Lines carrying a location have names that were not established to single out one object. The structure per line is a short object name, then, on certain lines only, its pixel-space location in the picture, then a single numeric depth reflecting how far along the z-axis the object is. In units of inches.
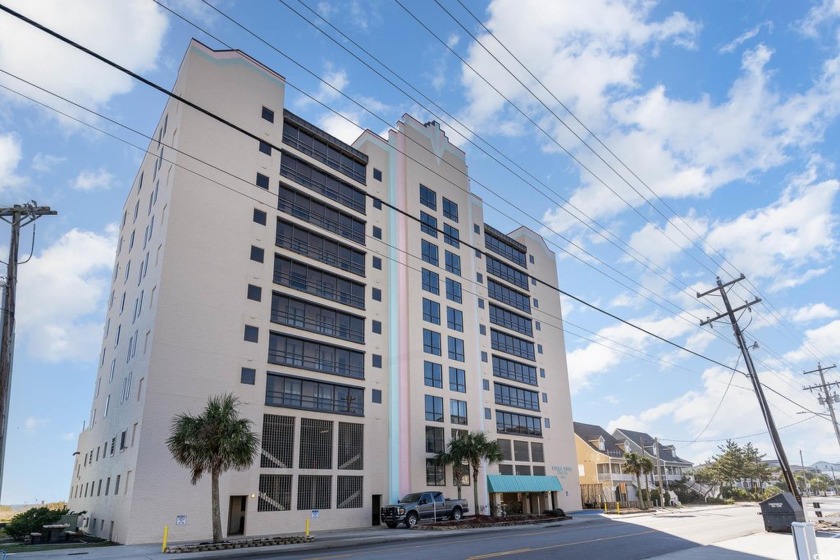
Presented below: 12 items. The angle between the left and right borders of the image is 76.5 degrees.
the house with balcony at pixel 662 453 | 3346.5
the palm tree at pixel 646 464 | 2394.2
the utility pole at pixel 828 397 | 1975.5
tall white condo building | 1231.5
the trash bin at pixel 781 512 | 932.0
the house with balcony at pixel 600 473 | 2748.5
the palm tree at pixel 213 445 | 971.9
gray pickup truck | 1314.0
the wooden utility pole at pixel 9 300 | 664.2
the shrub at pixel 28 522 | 1098.1
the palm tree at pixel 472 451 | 1654.8
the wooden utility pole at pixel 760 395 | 1102.4
